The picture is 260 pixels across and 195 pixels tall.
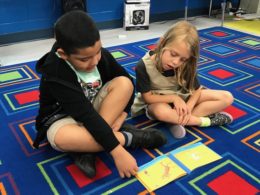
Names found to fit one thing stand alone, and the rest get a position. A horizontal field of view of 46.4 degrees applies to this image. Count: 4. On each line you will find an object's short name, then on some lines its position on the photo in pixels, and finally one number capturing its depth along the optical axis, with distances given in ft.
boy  3.00
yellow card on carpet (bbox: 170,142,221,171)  3.73
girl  3.95
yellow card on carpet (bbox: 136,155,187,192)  3.40
